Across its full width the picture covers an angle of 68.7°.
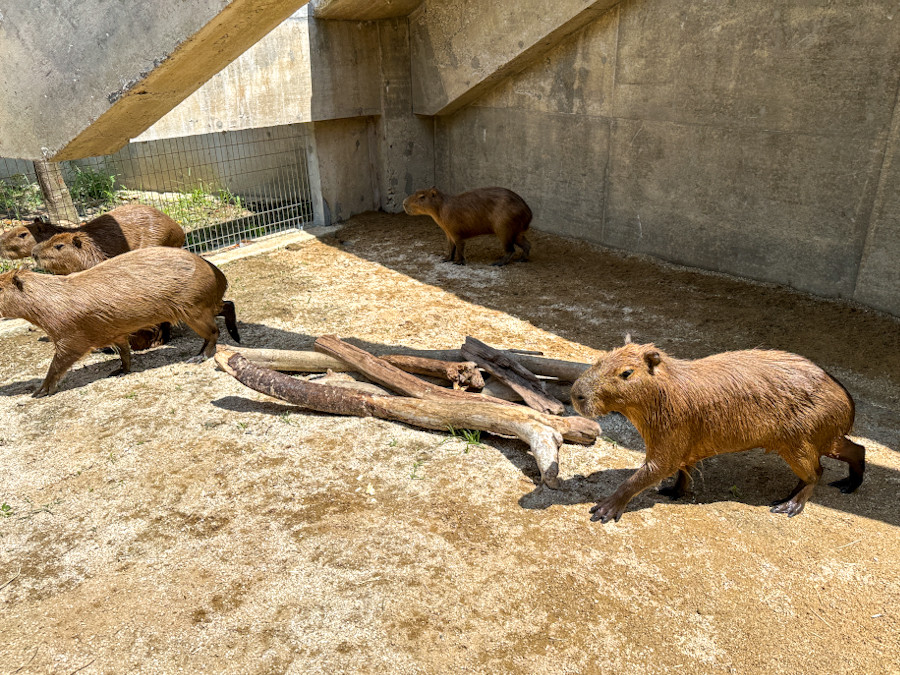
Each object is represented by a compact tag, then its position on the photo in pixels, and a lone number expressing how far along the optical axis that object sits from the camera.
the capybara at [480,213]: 7.95
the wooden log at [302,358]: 5.09
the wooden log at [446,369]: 4.77
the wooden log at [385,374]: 4.62
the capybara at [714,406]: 3.45
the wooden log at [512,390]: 4.71
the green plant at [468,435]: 4.38
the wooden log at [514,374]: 4.55
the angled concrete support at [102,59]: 4.38
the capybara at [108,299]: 5.01
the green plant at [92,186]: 9.99
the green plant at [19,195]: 9.24
